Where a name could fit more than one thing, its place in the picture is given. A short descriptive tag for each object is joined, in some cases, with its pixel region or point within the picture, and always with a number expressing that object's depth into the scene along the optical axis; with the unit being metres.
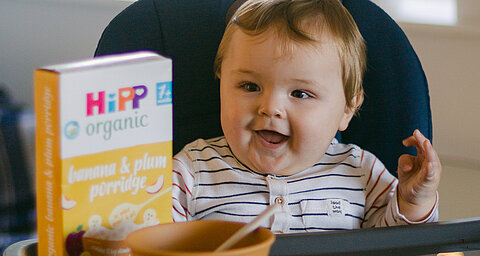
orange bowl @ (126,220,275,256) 0.80
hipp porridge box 0.81
